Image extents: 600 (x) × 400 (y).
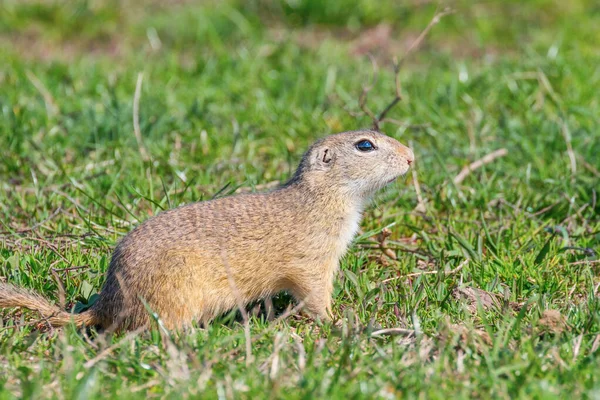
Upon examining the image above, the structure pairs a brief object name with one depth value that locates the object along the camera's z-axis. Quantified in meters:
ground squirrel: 8.28
